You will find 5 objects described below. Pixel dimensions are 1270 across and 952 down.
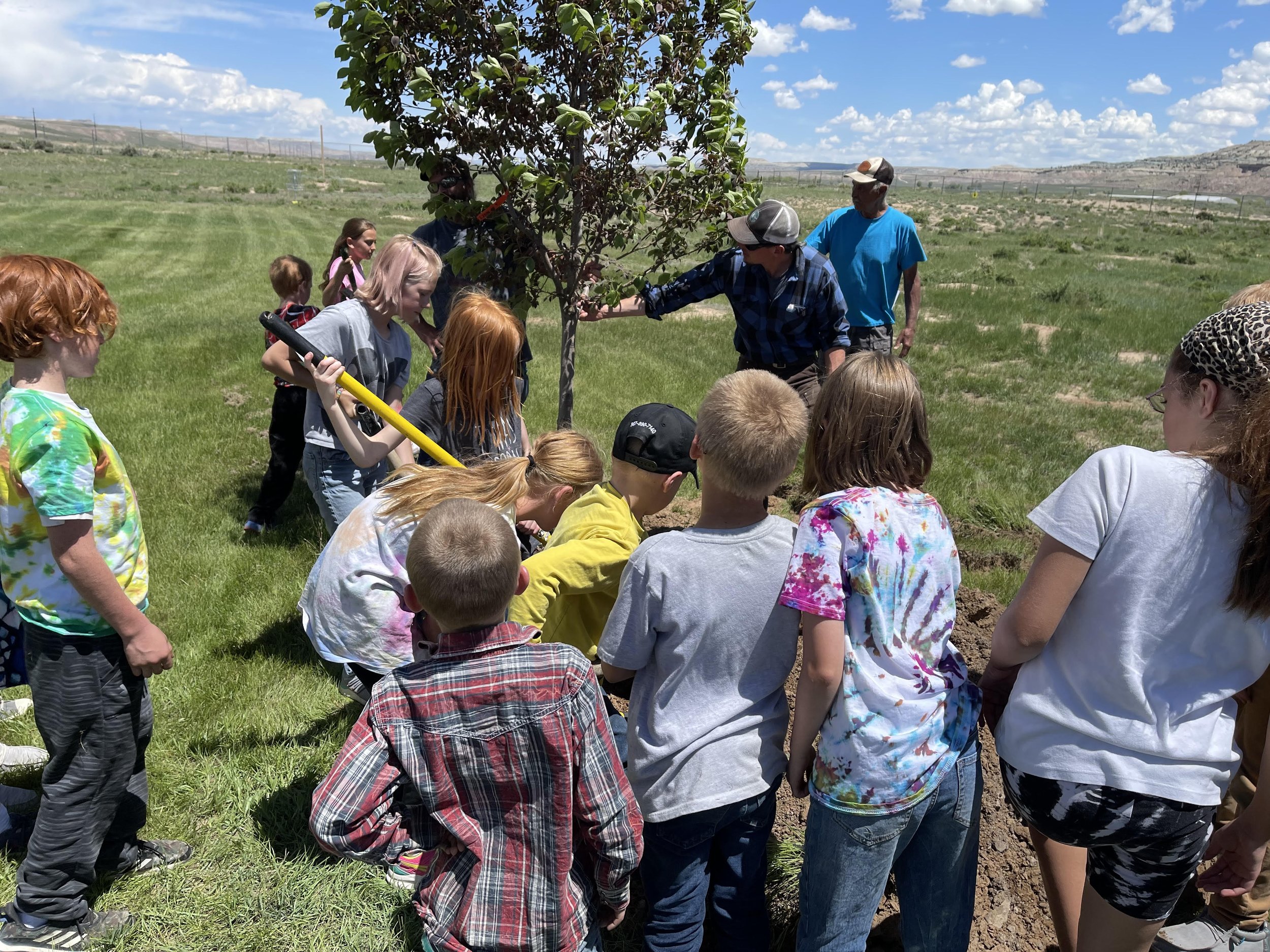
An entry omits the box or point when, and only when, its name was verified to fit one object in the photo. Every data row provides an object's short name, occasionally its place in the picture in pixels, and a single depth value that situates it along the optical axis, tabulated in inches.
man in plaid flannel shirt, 179.0
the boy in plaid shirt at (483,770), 70.7
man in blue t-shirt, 240.2
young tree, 140.6
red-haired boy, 87.1
